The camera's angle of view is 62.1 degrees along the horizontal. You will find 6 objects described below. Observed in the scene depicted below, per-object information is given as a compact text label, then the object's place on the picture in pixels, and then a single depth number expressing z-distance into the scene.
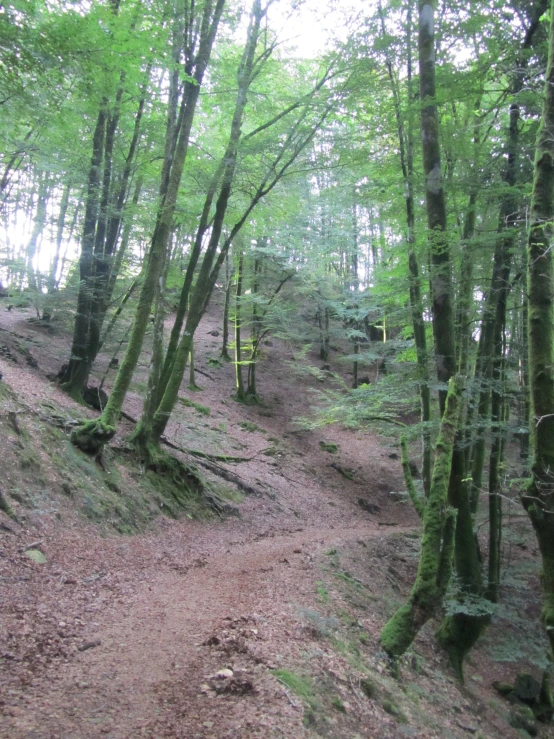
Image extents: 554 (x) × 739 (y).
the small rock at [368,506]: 15.73
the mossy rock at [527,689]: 7.71
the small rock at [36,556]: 5.59
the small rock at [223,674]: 3.73
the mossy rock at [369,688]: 4.50
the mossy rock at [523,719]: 6.88
